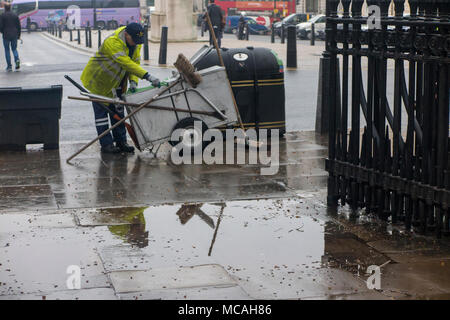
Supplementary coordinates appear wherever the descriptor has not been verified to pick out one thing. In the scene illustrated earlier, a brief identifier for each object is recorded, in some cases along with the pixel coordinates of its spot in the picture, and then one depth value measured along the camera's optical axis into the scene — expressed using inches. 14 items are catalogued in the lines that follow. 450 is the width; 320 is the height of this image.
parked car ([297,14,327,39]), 1829.5
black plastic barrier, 422.9
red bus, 2623.0
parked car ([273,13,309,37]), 2140.3
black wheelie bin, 439.2
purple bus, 2652.6
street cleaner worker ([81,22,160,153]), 405.0
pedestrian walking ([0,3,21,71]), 984.9
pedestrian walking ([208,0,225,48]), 1209.4
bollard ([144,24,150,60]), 1070.3
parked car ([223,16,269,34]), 2209.6
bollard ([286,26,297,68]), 924.6
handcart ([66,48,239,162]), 393.1
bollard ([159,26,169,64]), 984.9
